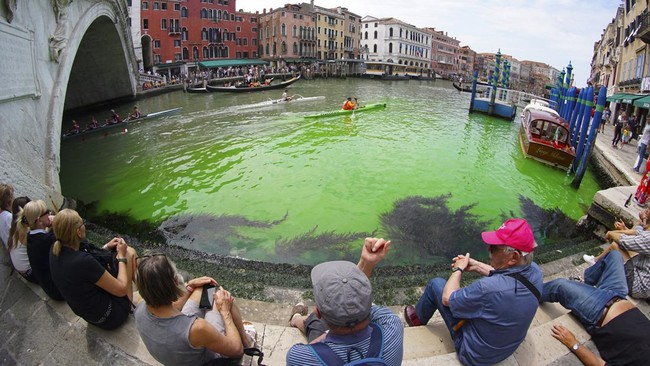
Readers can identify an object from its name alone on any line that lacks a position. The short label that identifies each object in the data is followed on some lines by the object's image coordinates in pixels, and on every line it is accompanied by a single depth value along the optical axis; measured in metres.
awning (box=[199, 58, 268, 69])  46.00
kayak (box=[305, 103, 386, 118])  20.61
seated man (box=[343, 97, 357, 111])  22.05
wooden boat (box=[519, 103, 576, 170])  12.68
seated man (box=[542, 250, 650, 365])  2.55
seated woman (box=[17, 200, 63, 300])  3.26
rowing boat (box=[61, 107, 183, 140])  14.74
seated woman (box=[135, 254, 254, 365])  2.09
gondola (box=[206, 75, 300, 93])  31.44
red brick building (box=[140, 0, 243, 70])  42.88
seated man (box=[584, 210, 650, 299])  3.53
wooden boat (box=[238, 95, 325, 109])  23.97
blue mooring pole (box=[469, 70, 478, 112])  25.45
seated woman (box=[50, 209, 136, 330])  2.71
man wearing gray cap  1.67
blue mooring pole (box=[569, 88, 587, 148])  13.24
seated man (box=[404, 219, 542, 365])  2.44
